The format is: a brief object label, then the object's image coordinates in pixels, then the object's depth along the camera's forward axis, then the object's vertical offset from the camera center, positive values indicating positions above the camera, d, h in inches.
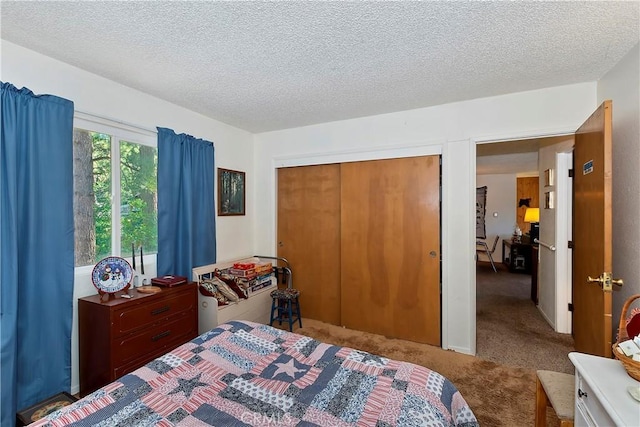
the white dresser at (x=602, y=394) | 37.5 -25.5
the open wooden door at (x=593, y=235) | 68.2 -6.0
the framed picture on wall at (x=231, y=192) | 141.1 +9.8
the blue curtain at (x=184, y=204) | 111.2 +3.3
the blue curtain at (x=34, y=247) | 71.3 -9.5
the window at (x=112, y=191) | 91.8 +7.2
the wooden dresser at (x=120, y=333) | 82.3 -36.7
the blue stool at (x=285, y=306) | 129.7 -45.0
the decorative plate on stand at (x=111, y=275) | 87.8 -19.8
